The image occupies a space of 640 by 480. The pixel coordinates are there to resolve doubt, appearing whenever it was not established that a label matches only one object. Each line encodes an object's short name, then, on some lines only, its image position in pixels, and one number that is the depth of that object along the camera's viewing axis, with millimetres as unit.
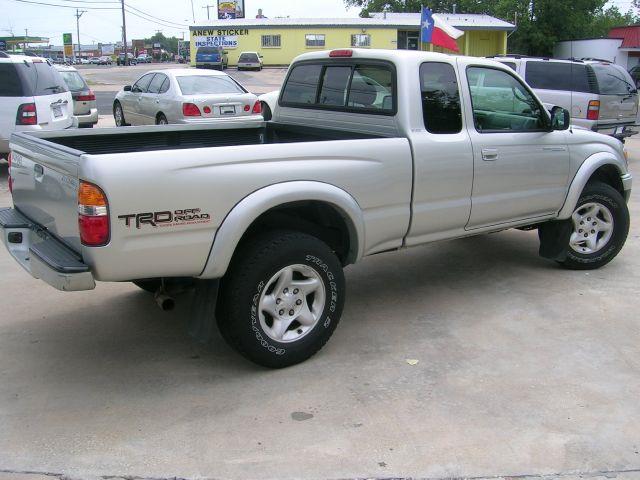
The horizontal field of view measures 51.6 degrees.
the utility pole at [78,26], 115481
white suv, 9891
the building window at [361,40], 52875
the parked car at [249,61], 50062
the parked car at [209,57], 48344
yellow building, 52469
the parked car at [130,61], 81094
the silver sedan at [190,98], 12781
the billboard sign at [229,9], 76125
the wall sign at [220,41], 56125
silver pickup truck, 3504
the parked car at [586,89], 11961
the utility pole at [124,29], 77506
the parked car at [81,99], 14867
